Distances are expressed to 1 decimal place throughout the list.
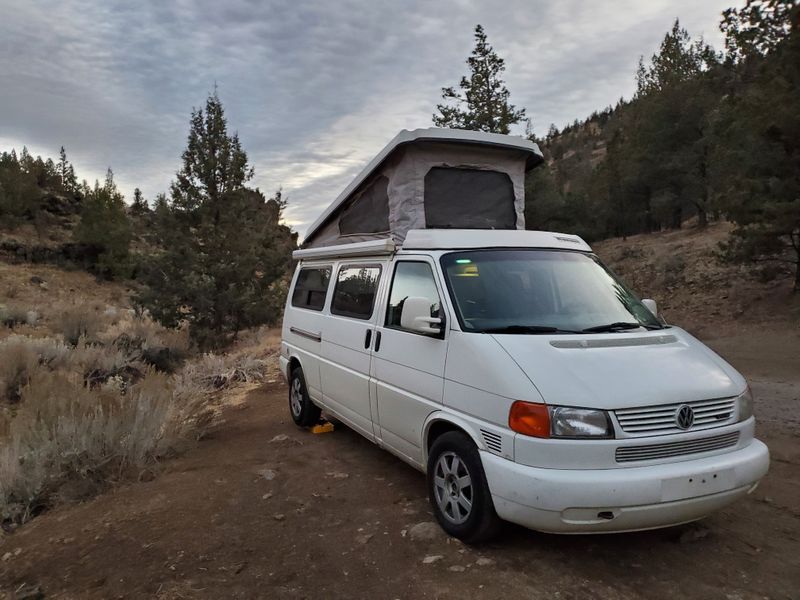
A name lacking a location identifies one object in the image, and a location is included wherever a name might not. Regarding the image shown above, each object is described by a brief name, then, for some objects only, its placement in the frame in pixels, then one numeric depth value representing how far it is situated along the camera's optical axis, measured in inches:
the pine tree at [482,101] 1007.0
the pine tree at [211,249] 587.5
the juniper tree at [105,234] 1439.5
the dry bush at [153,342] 510.0
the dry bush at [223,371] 406.6
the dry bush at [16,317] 786.2
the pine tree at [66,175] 1859.0
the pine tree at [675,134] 1048.8
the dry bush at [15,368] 369.1
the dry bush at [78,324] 621.6
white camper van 127.0
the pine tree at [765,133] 511.5
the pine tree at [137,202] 1870.6
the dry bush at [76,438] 190.7
